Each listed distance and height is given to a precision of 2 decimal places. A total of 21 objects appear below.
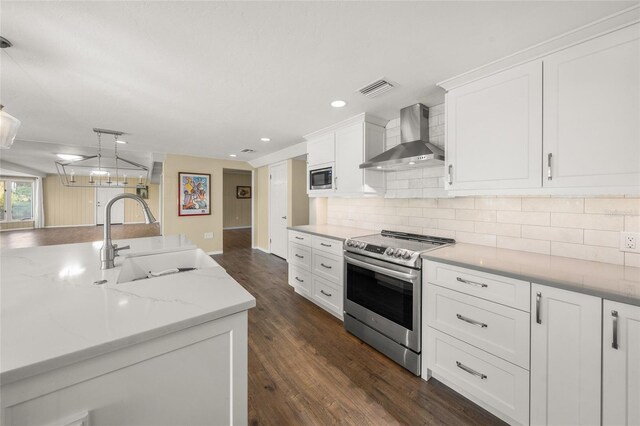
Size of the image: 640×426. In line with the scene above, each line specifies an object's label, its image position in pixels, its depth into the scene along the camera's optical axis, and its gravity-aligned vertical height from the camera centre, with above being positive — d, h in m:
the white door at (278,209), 5.30 +0.02
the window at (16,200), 8.26 +0.38
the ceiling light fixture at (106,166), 3.48 +1.28
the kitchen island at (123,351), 0.64 -0.42
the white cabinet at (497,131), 1.60 +0.55
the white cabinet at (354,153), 2.79 +0.68
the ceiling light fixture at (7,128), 1.50 +0.51
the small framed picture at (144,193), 10.17 +0.73
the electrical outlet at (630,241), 1.47 -0.20
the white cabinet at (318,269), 2.70 -0.72
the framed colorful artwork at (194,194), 5.44 +0.37
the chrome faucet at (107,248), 1.40 -0.22
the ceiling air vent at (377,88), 2.00 +1.03
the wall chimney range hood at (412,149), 2.15 +0.56
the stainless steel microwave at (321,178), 3.20 +0.43
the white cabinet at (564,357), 1.19 -0.75
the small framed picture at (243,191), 10.07 +0.77
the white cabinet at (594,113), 1.29 +0.54
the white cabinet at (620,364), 1.09 -0.70
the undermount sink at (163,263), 1.65 -0.39
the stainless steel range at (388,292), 1.88 -0.70
